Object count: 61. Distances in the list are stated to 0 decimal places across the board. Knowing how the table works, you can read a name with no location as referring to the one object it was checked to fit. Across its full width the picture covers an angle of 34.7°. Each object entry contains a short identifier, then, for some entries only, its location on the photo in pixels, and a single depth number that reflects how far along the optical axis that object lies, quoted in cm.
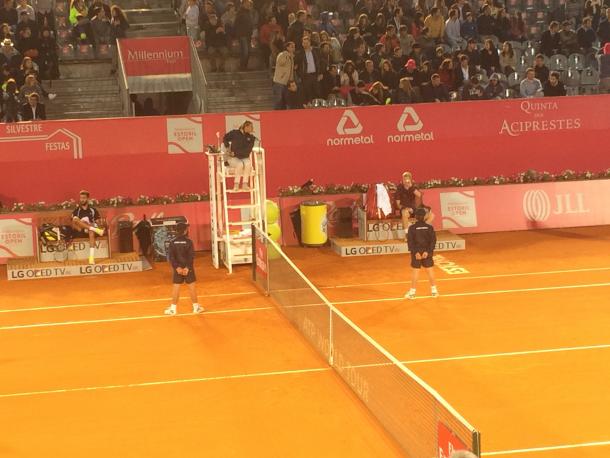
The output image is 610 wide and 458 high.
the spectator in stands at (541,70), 2788
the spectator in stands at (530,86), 2712
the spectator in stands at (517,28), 3091
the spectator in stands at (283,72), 2588
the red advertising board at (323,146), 2389
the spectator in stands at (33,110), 2389
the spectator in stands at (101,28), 2739
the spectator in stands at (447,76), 2719
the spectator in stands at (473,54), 2825
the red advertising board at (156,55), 2609
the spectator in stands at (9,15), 2711
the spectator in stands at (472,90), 2681
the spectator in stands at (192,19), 2806
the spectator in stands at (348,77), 2650
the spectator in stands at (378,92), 2591
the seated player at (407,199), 2294
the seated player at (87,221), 2189
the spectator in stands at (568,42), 3042
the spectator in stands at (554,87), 2697
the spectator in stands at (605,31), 3078
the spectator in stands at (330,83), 2650
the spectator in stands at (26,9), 2681
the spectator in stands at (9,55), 2531
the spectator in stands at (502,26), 3062
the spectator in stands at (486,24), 3061
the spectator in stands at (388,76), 2666
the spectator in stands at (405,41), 2853
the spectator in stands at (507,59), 2872
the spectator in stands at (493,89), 2694
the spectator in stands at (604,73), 2842
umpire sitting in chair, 2091
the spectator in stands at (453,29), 2961
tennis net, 909
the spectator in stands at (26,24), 2583
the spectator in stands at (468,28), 2998
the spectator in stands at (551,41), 3019
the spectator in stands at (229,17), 2822
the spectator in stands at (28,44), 2577
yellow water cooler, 2364
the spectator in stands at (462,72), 2728
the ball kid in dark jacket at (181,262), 1736
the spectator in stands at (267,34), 2778
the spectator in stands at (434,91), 2650
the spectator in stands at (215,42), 2762
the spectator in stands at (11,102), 2380
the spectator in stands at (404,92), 2589
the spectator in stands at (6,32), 2567
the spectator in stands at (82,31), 2756
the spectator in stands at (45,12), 2658
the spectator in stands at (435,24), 2936
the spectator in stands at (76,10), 2775
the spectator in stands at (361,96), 2595
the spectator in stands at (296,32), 2733
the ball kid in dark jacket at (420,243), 1770
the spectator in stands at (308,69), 2622
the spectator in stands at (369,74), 2673
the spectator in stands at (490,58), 2828
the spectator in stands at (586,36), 3059
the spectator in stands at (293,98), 2584
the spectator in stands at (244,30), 2742
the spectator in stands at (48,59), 2639
